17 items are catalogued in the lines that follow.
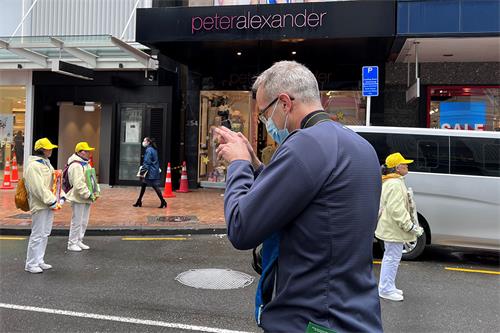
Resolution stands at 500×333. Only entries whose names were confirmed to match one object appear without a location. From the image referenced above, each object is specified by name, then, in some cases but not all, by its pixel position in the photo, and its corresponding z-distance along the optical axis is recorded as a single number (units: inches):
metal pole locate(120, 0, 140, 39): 561.3
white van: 285.0
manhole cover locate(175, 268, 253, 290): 232.7
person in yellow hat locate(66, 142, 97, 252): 303.3
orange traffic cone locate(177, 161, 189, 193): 601.6
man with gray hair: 63.2
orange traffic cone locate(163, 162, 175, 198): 553.6
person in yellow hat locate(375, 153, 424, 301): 218.8
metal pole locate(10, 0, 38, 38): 628.2
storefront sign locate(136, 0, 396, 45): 437.4
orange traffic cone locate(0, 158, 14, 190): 613.3
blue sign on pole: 414.6
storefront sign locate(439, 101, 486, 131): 548.7
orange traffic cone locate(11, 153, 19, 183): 642.8
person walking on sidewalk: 464.1
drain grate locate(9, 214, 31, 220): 404.0
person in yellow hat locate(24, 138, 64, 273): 255.1
